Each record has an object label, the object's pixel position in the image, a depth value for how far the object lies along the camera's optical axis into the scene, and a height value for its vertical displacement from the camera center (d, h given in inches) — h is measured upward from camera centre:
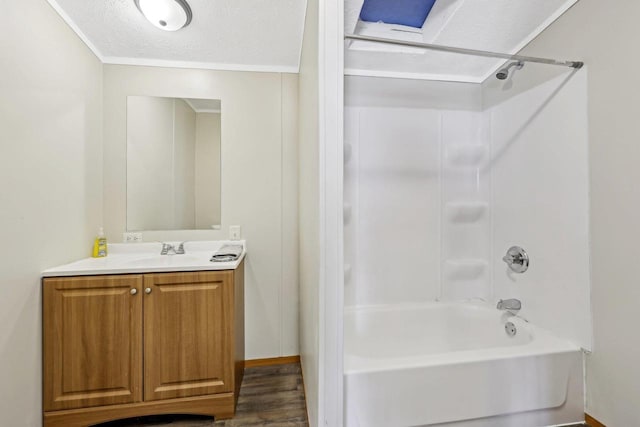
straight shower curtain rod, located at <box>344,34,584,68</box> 52.3 +32.9
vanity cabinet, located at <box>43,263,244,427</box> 57.2 -28.2
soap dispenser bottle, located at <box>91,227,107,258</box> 74.7 -8.6
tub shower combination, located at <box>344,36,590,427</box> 54.4 -7.3
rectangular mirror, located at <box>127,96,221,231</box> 82.4 +15.3
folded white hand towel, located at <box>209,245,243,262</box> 66.3 -10.1
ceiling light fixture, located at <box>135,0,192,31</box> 61.1 +45.8
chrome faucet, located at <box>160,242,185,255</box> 79.2 -10.2
